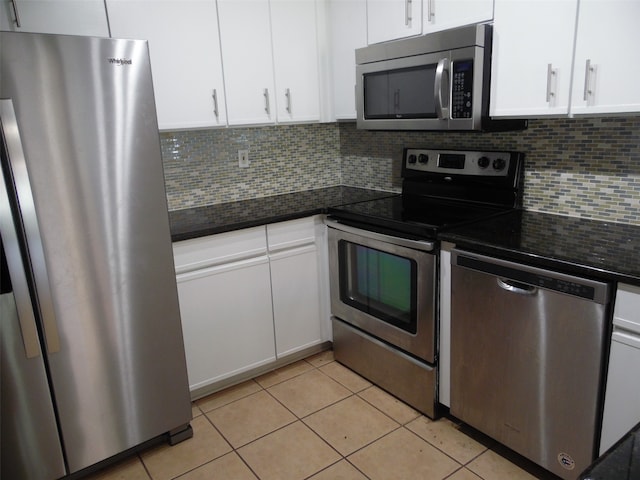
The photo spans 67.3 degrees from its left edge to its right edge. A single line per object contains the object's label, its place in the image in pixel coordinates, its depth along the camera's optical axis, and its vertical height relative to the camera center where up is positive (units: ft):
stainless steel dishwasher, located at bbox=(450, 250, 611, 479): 5.08 -2.80
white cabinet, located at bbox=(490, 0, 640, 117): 5.15 +0.57
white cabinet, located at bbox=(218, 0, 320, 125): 7.89 +1.02
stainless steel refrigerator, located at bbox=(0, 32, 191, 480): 4.99 -1.41
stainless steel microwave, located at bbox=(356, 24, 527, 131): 6.23 +0.44
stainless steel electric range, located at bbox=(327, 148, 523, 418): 6.86 -2.13
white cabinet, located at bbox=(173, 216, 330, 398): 7.42 -2.87
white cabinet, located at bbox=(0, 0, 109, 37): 5.98 +1.43
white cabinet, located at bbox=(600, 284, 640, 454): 4.69 -2.57
